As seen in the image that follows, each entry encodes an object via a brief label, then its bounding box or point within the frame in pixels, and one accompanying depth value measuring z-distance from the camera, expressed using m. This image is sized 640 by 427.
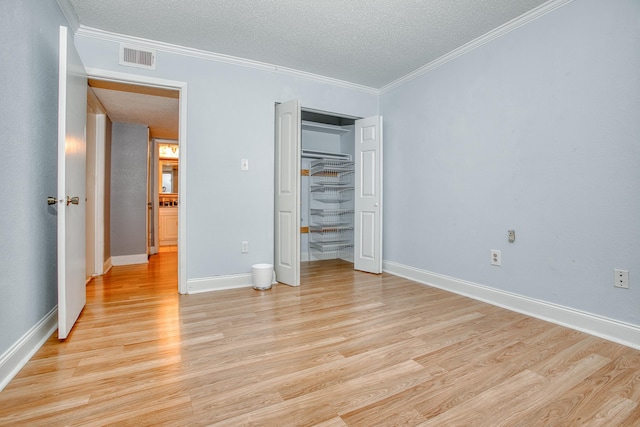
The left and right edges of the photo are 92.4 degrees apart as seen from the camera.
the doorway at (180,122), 2.94
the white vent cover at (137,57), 2.86
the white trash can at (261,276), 3.21
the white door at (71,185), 1.91
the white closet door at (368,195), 3.92
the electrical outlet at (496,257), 2.76
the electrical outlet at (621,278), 2.00
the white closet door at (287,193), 3.29
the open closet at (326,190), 3.35
